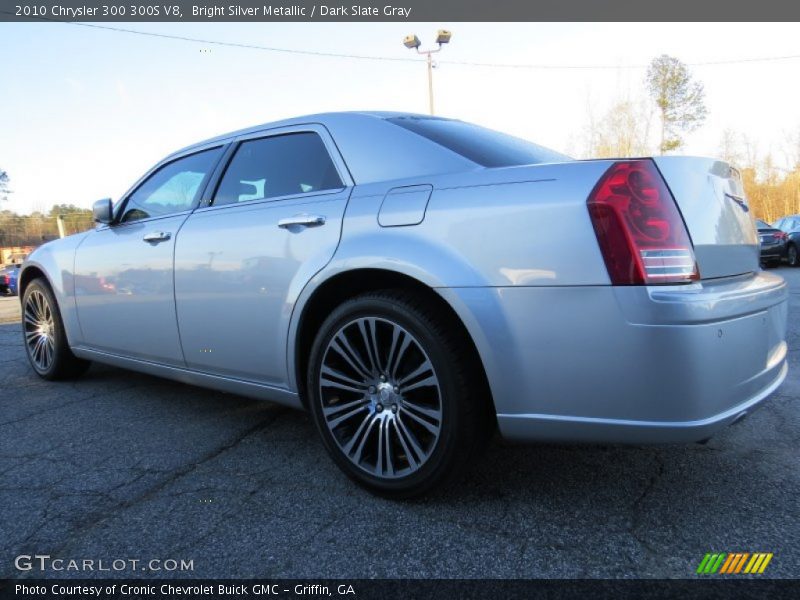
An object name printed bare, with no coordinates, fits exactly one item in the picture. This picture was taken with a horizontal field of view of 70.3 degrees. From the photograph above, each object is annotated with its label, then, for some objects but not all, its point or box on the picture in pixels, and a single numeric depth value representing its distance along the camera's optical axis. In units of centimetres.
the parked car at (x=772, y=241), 1448
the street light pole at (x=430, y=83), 1772
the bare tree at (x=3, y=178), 4672
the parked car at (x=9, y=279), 1828
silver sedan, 172
